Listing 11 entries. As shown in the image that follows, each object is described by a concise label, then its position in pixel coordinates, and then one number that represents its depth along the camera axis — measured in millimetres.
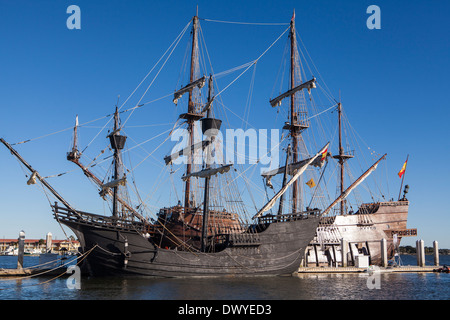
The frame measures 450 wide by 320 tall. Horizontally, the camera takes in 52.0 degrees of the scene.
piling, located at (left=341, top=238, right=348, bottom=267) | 49781
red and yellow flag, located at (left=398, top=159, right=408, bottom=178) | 56469
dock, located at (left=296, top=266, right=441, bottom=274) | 46094
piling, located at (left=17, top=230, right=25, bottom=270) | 40700
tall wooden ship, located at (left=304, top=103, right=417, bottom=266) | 53344
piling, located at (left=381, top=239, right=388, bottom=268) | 51938
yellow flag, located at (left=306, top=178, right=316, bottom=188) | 50250
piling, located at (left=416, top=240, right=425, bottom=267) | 55594
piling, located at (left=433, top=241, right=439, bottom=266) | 57812
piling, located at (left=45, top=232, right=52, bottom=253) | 54166
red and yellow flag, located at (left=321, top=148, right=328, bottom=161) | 47588
